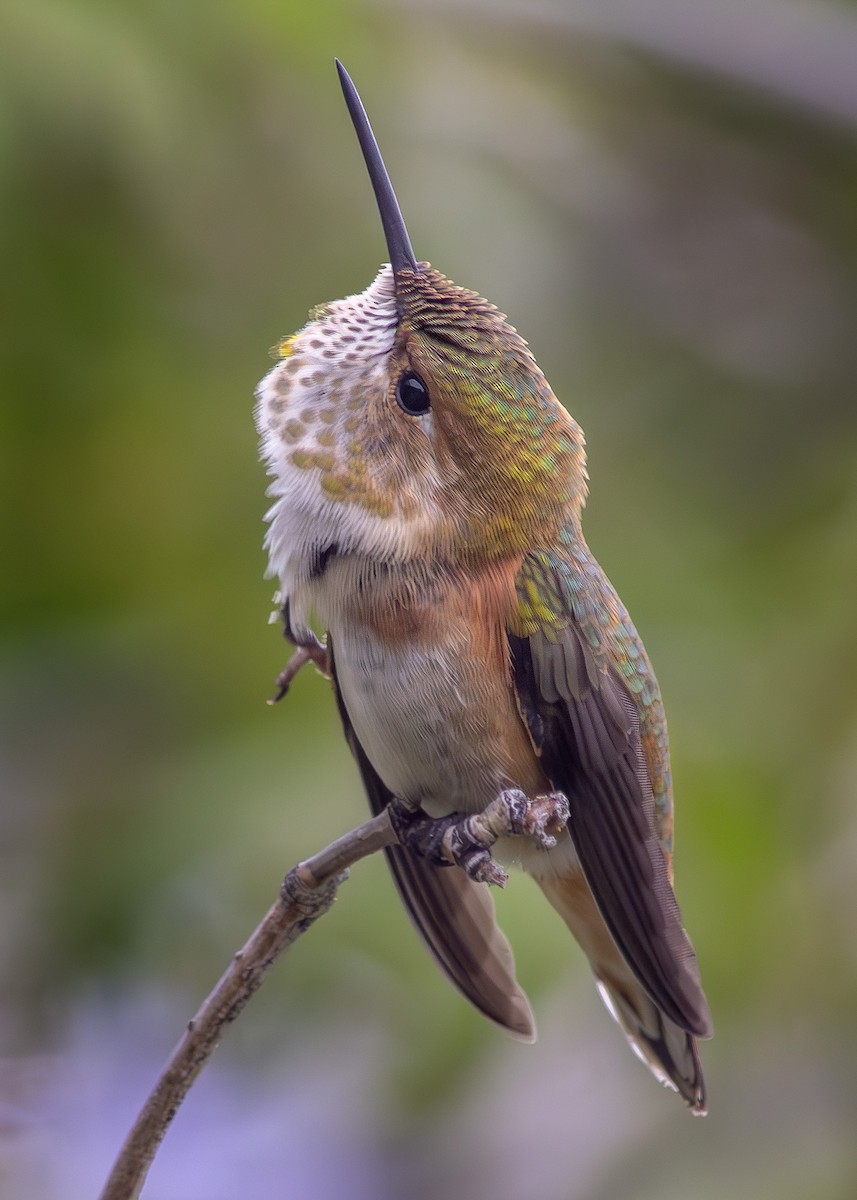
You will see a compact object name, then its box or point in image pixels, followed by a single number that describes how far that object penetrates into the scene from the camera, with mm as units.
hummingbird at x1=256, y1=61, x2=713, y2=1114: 1762
